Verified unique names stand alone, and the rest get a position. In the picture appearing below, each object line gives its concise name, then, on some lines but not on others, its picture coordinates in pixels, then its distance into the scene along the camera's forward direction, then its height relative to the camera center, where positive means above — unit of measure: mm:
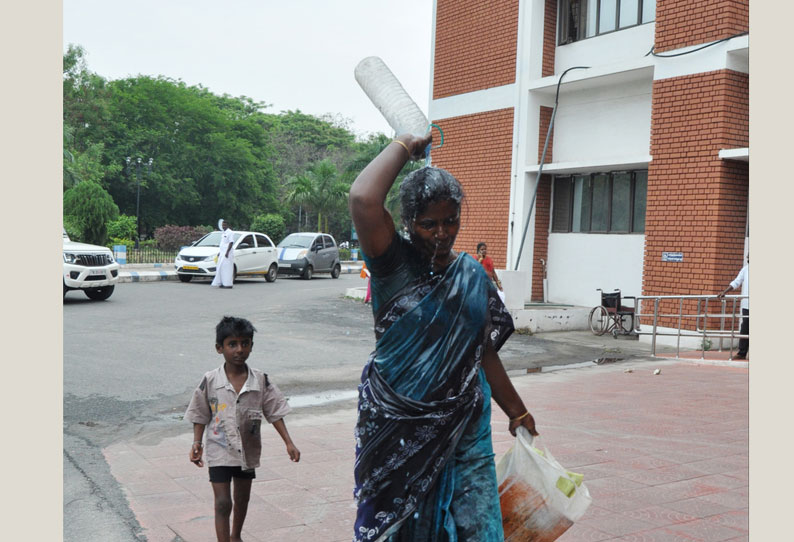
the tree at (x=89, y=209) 29531 +799
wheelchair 14289 -1327
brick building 12773 +2181
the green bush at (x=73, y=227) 29469 +79
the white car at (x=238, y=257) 22094 -667
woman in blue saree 2336 -415
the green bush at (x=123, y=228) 35250 +162
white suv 15875 -826
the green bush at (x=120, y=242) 33769 -486
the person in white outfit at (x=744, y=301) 11688 -761
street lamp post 36744 +3508
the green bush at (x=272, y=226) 43312 +552
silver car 26766 -611
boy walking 3695 -896
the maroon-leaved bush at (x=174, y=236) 35469 -158
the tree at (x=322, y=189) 40844 +2581
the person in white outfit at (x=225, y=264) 21031 -807
